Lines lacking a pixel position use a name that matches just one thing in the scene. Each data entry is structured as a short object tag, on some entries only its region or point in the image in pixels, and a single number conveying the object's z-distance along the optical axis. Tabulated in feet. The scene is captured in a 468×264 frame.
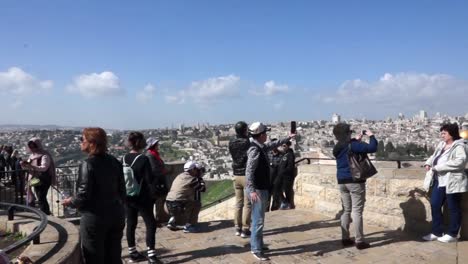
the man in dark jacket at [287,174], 31.30
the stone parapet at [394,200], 22.47
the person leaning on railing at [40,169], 23.86
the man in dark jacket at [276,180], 32.14
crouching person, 24.00
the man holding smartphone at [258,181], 18.51
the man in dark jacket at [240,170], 21.56
